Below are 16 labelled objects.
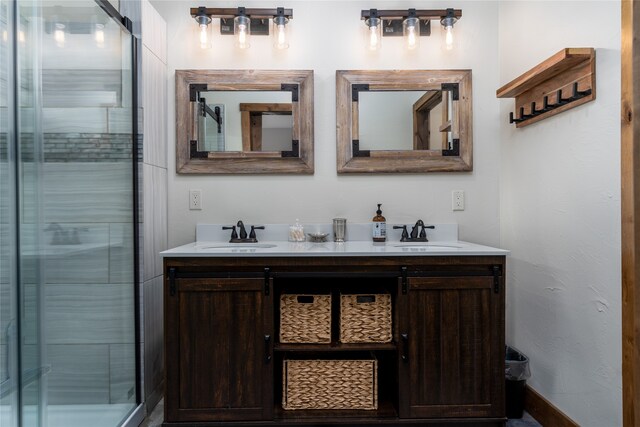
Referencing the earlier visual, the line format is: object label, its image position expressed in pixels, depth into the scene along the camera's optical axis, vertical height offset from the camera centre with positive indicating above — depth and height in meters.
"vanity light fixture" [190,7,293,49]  2.25 +1.07
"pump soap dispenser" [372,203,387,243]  2.28 -0.13
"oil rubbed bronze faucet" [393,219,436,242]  2.30 -0.15
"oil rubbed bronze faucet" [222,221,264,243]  2.28 -0.15
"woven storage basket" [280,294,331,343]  1.84 -0.51
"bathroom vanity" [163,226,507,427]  1.74 -0.53
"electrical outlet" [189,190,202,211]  2.34 +0.05
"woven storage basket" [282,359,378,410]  1.82 -0.80
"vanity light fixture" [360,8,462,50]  2.28 +1.08
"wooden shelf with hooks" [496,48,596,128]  1.56 +0.55
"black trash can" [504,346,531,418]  1.96 -0.87
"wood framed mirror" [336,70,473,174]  2.34 +0.50
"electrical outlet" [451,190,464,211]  2.38 +0.05
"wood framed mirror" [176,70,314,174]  2.32 +0.51
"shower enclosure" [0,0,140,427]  1.29 -0.02
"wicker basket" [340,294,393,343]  1.84 -0.51
